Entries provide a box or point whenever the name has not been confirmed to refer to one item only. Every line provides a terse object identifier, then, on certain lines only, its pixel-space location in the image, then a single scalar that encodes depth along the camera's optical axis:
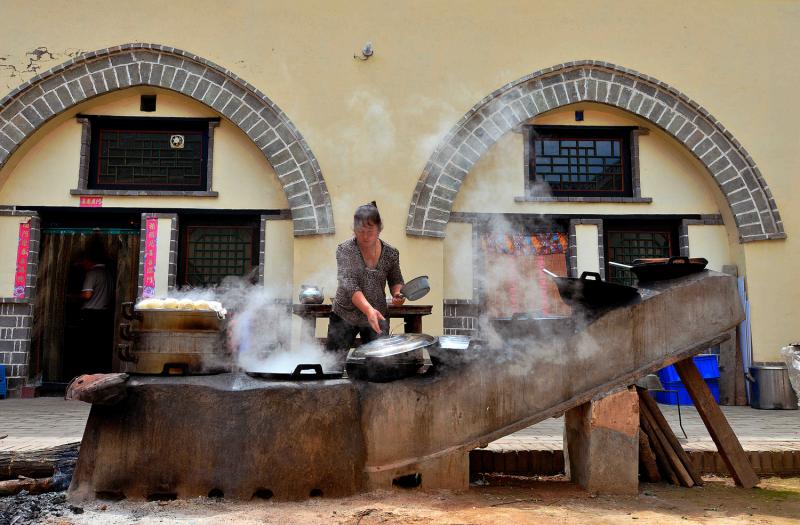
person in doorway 8.38
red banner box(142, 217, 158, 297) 8.06
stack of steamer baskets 3.58
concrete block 3.55
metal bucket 7.71
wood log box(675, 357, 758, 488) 3.83
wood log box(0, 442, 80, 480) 3.64
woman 4.10
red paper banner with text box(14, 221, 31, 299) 7.99
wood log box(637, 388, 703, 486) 3.91
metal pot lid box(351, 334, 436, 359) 3.43
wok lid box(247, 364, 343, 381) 3.59
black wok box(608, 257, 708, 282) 3.80
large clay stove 3.35
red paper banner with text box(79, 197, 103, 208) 8.12
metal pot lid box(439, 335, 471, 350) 3.66
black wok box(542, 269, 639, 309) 3.63
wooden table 5.62
